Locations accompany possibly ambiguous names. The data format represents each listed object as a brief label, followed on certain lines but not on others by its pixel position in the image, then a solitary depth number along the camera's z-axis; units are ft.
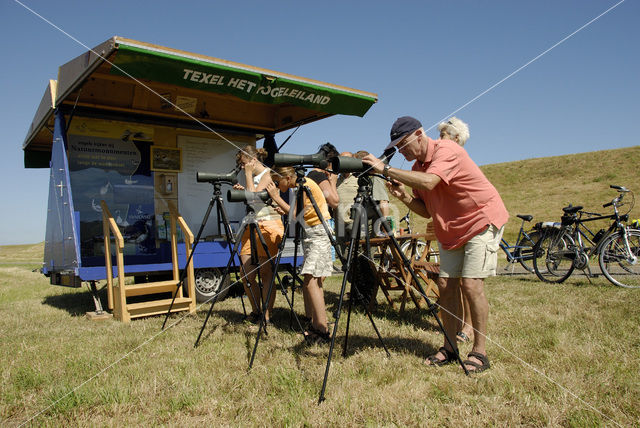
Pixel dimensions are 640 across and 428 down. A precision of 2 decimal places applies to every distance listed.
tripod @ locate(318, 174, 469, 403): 10.06
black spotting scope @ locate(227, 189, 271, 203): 13.08
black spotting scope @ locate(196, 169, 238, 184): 14.07
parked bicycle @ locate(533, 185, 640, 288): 20.52
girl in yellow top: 12.83
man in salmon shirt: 10.21
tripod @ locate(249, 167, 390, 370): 10.72
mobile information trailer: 16.70
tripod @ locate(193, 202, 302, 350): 13.58
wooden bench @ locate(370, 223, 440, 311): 15.89
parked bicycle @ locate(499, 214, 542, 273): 26.45
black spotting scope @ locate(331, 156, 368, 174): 9.24
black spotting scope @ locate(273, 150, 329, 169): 10.57
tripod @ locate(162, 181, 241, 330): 14.16
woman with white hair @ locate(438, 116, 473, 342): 13.61
